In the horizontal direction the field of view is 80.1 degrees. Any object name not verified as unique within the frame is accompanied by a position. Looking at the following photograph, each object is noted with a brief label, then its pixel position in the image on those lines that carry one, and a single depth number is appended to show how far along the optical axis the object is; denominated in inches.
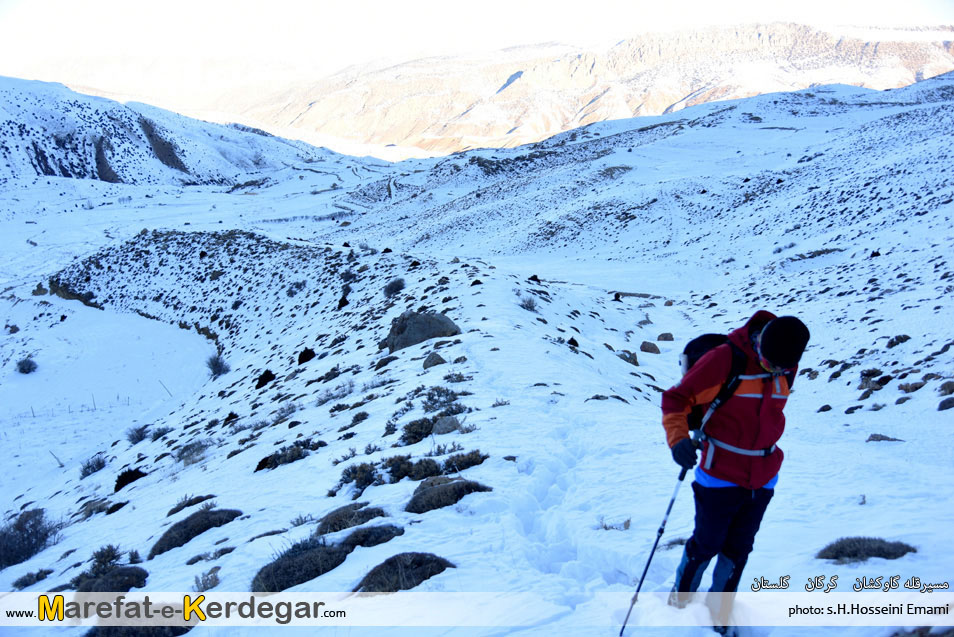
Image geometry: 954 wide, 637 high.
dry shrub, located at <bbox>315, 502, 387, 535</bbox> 229.3
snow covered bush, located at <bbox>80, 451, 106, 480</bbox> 511.8
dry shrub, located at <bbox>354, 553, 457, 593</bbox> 181.8
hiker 141.0
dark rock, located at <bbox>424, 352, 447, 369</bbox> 443.2
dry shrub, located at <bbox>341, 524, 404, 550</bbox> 213.8
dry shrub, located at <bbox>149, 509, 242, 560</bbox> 256.5
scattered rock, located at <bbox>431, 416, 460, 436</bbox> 315.6
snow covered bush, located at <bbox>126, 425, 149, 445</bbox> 581.9
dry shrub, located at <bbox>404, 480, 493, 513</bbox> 233.8
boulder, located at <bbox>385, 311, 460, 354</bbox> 524.4
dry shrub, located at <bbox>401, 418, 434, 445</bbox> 314.5
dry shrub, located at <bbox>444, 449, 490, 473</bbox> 267.1
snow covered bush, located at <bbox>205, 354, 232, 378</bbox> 779.4
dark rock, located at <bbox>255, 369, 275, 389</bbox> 606.9
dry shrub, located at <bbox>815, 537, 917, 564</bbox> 161.5
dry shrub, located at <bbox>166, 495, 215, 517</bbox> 304.0
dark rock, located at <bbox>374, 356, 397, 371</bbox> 495.2
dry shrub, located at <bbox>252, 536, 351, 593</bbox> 195.5
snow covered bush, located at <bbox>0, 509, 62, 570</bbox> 309.7
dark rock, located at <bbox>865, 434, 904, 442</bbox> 314.0
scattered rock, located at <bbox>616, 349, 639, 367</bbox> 553.9
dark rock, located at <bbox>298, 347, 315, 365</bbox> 632.3
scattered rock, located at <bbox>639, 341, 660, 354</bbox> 619.8
